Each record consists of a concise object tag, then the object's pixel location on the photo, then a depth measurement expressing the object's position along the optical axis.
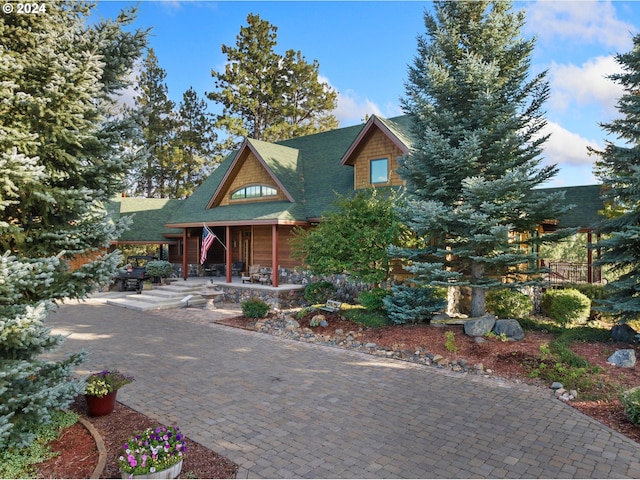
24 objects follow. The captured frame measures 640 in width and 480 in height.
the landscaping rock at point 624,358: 7.70
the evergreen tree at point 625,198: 8.76
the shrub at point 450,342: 8.98
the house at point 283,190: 16.31
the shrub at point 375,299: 11.91
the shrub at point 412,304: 10.83
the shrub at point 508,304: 11.72
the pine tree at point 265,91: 32.00
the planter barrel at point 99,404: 5.75
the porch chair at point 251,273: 18.42
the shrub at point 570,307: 13.44
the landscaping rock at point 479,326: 9.61
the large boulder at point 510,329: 9.49
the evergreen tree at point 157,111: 34.75
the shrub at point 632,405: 5.59
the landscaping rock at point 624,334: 8.95
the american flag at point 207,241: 17.53
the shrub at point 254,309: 13.18
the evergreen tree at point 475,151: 9.63
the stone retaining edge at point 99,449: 4.27
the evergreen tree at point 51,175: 4.20
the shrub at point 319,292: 14.65
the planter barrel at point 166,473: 3.99
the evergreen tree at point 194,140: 35.41
